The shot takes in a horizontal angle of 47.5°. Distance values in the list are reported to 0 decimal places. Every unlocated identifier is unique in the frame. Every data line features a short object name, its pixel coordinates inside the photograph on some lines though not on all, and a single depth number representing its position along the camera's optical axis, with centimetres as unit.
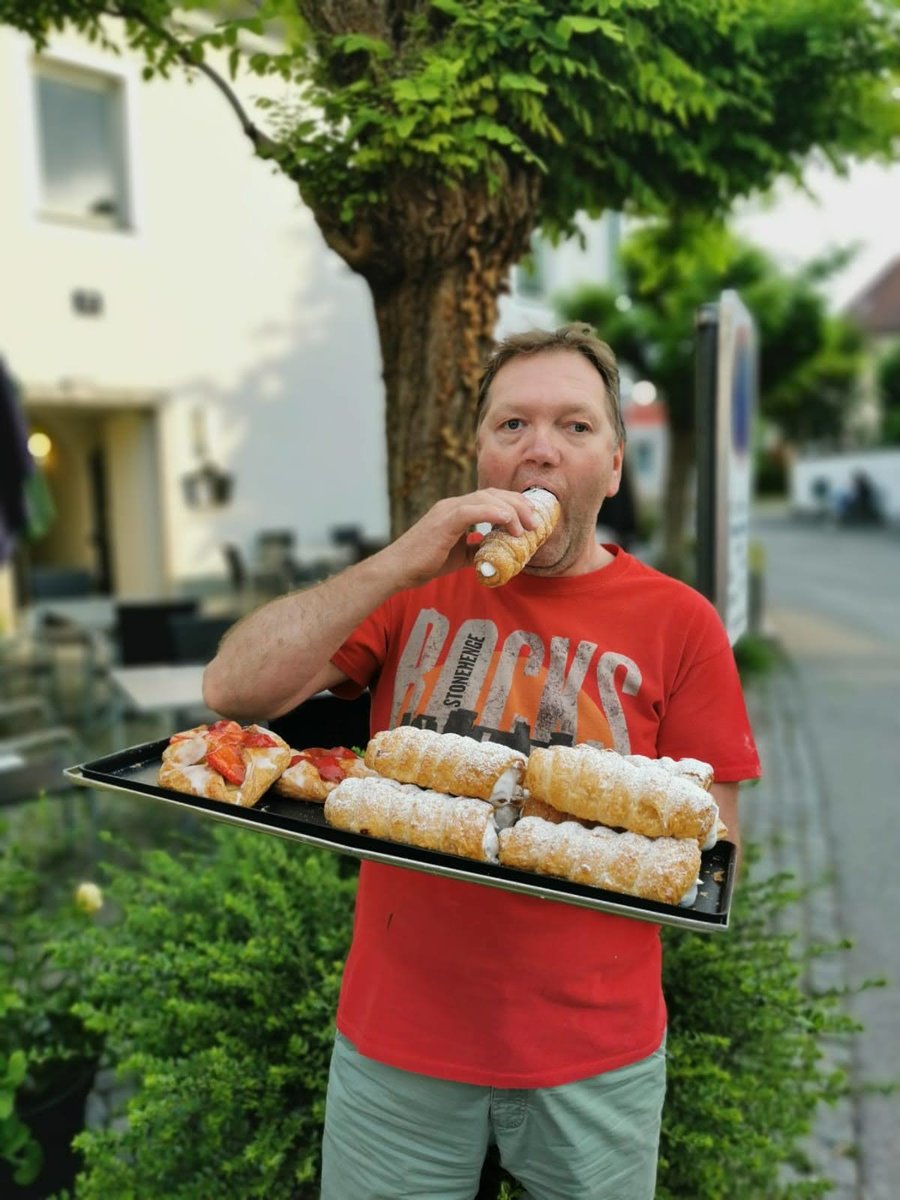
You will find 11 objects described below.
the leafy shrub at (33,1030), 241
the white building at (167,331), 1119
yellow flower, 276
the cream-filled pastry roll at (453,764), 146
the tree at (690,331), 1161
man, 161
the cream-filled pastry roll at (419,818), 139
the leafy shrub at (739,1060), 226
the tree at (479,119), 227
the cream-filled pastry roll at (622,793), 136
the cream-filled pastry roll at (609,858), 130
